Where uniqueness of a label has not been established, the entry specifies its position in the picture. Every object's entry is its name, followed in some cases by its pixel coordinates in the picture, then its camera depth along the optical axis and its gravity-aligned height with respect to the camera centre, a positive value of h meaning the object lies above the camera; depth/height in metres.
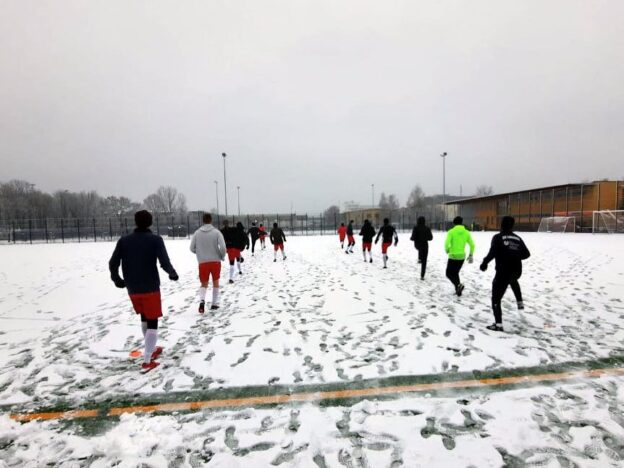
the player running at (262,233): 18.06 -0.63
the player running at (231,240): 9.77 -0.55
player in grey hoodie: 6.15 -0.57
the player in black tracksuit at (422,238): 9.29 -0.56
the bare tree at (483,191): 128.75 +12.76
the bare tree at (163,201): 86.25 +6.86
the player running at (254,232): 15.49 -0.47
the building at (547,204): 31.97 +1.89
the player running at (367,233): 12.46 -0.49
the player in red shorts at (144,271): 3.81 -0.59
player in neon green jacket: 6.96 -0.69
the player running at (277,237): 13.45 -0.65
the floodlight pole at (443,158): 39.97 +8.64
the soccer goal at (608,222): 27.38 -0.43
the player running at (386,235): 11.44 -0.54
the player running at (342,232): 18.47 -0.65
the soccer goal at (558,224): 31.83 -0.64
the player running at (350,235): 16.42 -0.75
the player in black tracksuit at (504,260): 5.01 -0.70
